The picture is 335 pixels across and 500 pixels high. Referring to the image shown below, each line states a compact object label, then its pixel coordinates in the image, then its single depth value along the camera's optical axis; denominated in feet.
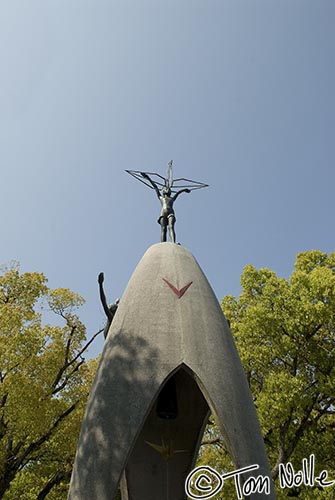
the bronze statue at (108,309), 26.76
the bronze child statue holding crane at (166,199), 32.07
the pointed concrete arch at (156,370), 19.60
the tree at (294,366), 43.80
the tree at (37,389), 37.76
